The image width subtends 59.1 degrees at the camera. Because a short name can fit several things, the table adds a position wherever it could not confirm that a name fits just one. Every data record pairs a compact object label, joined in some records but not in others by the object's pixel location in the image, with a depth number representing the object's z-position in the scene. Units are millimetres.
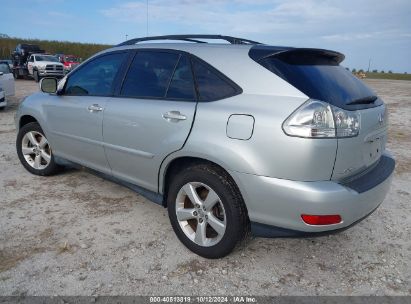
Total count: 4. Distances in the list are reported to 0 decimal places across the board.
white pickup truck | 22109
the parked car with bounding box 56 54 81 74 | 26909
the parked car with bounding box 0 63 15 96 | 10117
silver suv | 2365
